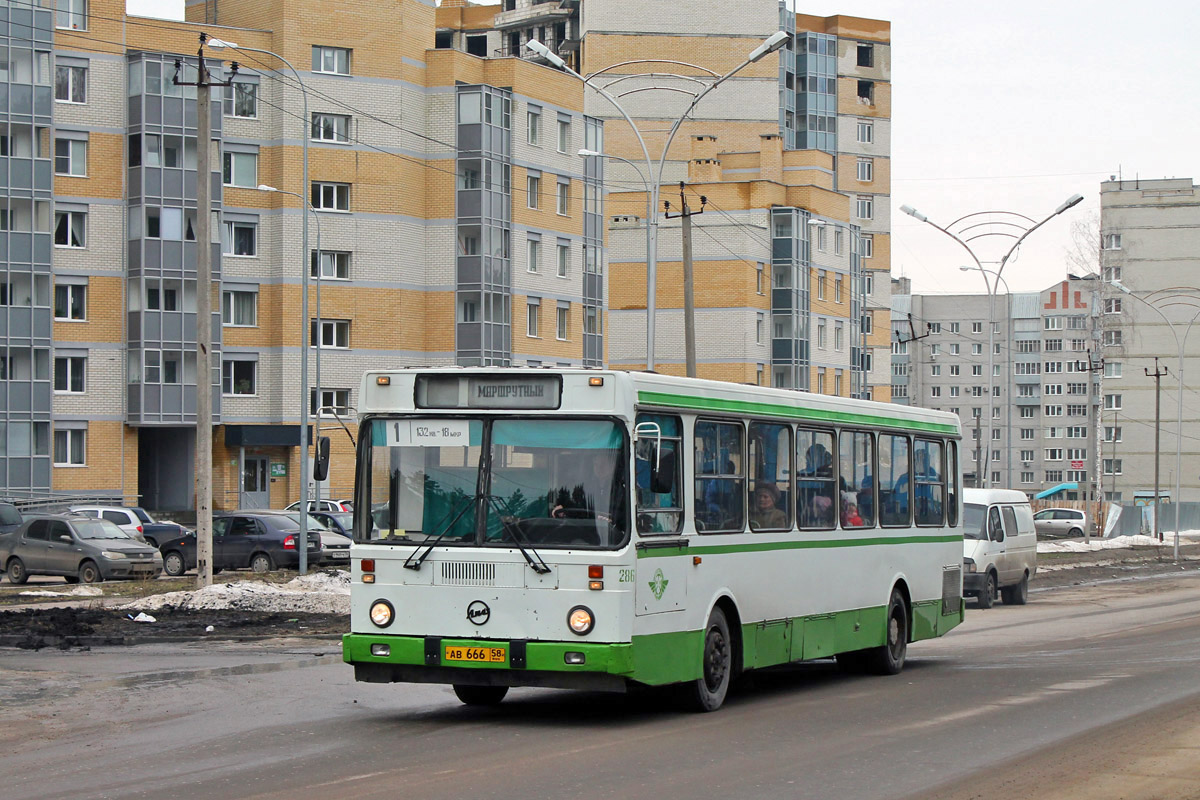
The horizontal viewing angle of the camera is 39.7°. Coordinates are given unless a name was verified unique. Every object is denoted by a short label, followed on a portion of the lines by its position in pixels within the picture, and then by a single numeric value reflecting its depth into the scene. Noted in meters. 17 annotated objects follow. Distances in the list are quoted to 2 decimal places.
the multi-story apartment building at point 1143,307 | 117.38
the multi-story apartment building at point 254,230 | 55.78
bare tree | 112.38
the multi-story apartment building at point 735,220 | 83.44
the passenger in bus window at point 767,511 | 13.98
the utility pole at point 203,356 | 25.17
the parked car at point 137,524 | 40.72
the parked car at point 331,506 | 50.06
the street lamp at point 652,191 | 29.05
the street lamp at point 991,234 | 42.52
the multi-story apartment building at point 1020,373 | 155.00
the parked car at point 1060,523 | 73.94
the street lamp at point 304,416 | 33.66
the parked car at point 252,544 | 36.50
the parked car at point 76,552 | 33.03
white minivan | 29.84
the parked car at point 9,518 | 36.97
